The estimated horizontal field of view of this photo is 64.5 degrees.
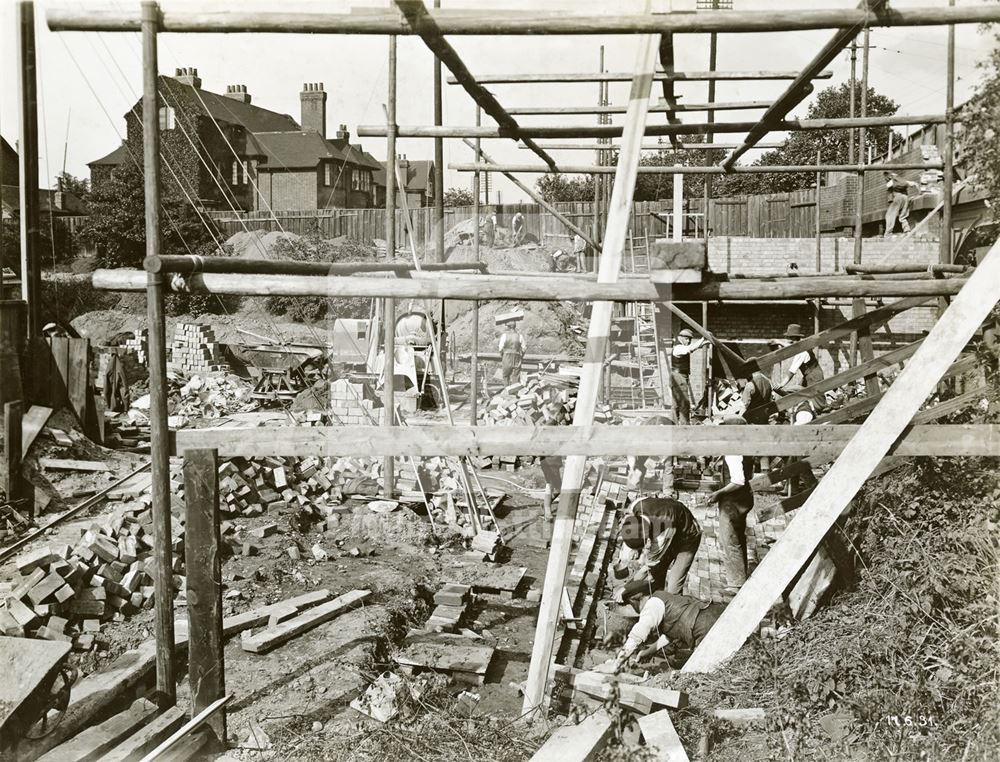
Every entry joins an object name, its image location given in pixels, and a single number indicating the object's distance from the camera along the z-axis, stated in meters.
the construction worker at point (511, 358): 19.33
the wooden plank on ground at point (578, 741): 3.77
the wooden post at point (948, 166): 9.84
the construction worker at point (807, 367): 11.51
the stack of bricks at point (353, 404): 14.56
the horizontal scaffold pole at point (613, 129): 6.94
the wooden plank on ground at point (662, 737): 3.80
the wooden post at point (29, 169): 11.31
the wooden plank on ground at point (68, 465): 11.05
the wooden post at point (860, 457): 4.16
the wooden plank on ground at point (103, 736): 3.55
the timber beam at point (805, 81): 3.75
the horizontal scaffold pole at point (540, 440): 4.00
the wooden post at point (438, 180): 10.89
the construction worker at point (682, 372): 12.33
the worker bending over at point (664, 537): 6.78
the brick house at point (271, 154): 40.69
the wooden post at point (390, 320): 9.55
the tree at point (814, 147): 47.78
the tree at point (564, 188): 48.89
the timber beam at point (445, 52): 3.56
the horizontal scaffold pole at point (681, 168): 9.40
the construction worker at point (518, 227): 34.00
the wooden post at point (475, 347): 11.34
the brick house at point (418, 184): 52.17
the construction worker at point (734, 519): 7.51
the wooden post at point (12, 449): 9.57
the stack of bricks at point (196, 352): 23.06
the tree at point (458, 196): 59.66
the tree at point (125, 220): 31.02
